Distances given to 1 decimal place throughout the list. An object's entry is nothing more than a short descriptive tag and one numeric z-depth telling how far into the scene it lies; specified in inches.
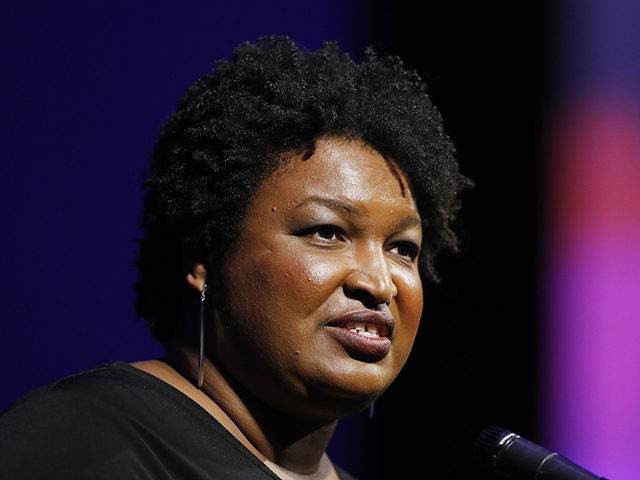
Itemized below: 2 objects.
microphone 217.8
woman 220.1
